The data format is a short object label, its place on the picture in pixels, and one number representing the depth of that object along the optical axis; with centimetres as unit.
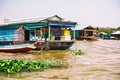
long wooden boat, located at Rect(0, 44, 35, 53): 1798
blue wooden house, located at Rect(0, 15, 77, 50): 1984
